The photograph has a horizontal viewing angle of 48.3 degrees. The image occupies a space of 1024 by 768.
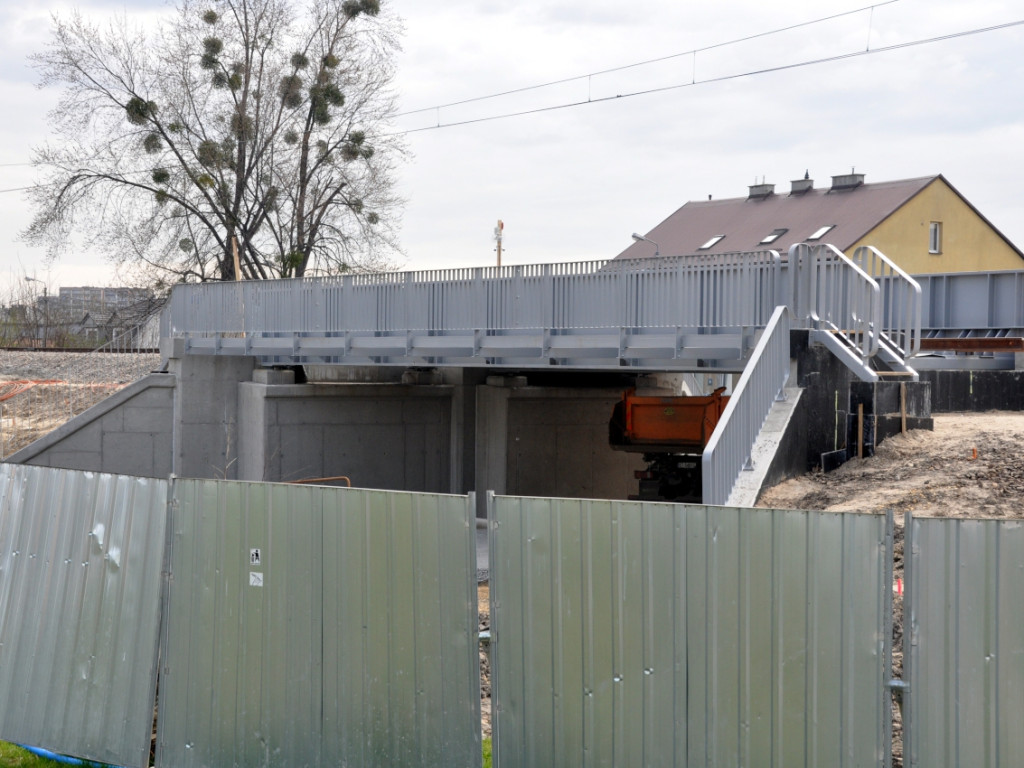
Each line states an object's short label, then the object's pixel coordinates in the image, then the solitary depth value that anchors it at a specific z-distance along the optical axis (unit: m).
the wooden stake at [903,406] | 13.21
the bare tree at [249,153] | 34.00
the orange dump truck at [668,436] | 20.33
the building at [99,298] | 38.84
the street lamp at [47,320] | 43.88
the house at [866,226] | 42.47
